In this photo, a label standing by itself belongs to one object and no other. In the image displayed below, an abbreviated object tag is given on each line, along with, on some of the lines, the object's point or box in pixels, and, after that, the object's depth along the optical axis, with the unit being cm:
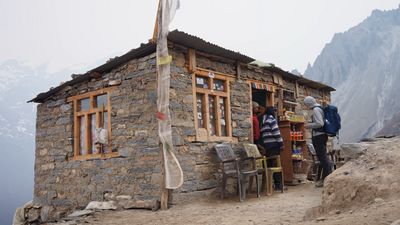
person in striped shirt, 779
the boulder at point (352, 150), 498
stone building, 674
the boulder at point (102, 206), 698
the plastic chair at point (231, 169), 688
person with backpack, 666
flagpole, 643
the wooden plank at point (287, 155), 841
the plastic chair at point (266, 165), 740
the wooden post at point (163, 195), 629
